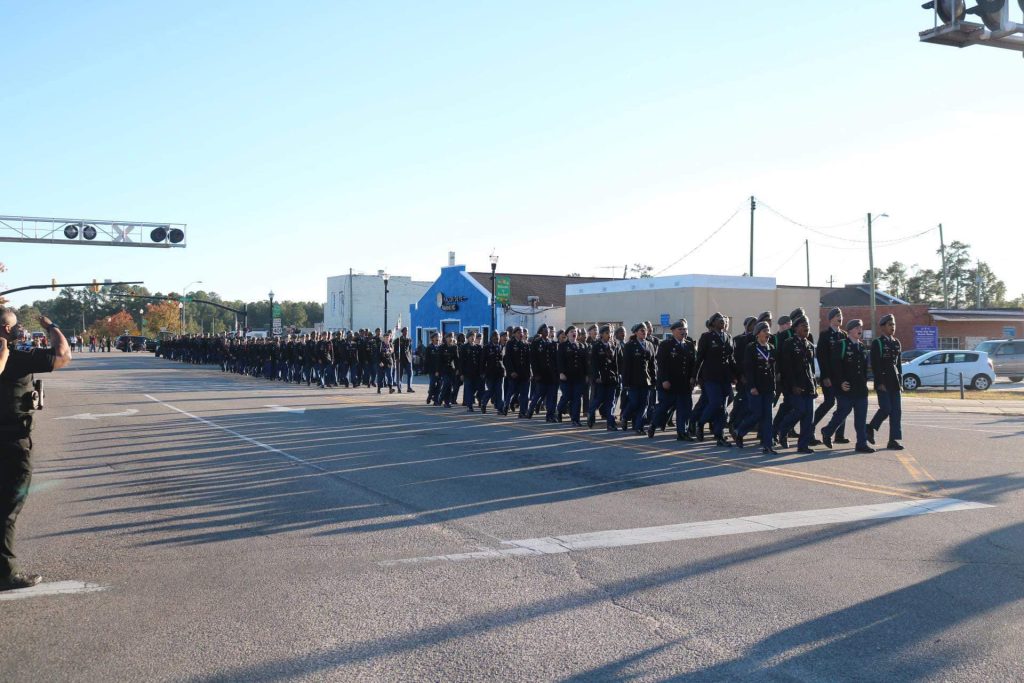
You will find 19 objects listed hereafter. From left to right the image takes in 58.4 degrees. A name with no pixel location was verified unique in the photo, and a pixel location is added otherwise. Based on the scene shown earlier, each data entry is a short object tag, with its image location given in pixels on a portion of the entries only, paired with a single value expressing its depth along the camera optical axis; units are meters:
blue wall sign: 46.47
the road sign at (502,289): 44.78
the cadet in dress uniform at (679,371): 14.45
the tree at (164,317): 132.88
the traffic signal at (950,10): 10.80
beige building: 42.16
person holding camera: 6.19
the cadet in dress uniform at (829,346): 13.66
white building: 73.56
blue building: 48.07
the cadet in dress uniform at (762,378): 13.14
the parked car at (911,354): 40.13
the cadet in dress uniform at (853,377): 13.37
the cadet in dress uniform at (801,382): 13.23
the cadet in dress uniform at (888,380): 13.56
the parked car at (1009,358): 37.31
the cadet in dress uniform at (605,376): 16.30
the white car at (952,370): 32.00
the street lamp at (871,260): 46.47
